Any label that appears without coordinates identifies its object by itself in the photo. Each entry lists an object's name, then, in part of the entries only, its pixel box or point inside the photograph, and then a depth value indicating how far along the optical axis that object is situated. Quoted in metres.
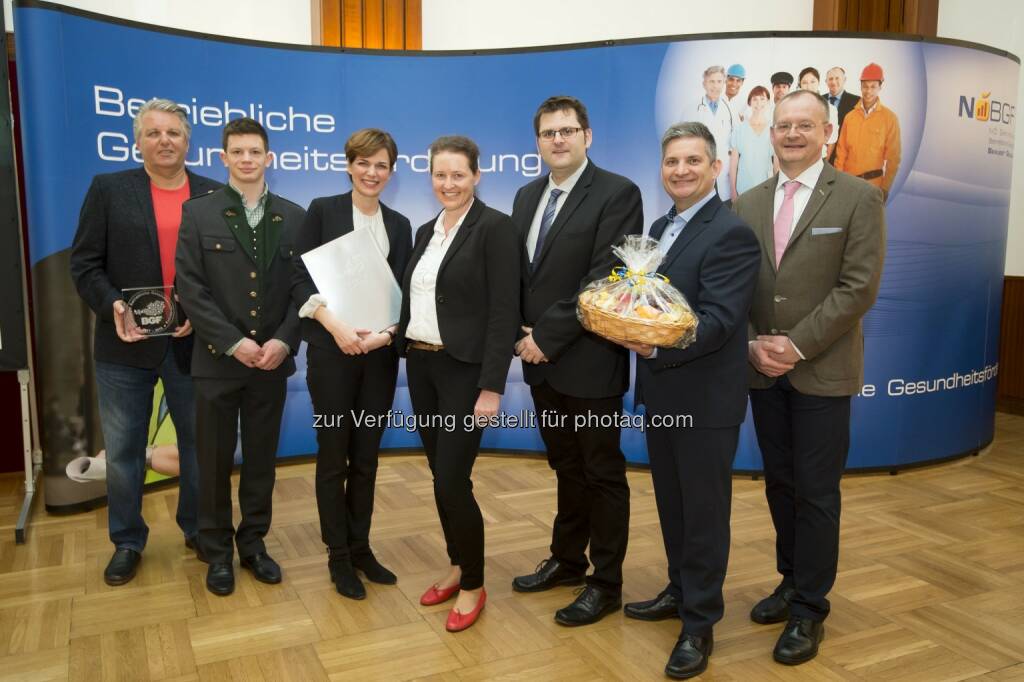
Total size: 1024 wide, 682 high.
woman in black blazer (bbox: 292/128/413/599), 2.98
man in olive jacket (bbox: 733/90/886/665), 2.62
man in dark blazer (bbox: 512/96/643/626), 2.82
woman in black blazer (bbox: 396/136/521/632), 2.76
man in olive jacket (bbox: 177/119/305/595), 3.15
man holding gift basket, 2.47
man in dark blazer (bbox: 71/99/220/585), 3.41
